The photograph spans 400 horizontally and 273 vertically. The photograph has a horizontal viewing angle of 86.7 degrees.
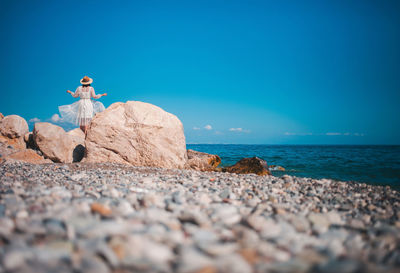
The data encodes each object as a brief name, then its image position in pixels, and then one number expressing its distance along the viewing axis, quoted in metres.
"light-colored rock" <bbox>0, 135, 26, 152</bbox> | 9.09
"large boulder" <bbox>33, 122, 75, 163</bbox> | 8.23
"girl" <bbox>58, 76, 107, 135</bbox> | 9.73
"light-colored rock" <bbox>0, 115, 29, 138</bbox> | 9.42
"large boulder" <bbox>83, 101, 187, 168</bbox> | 7.76
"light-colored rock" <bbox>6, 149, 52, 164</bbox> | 7.50
